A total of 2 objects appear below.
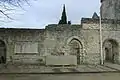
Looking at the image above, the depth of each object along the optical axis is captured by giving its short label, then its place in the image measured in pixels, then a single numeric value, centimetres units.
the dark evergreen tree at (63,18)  3919
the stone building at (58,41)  2302
